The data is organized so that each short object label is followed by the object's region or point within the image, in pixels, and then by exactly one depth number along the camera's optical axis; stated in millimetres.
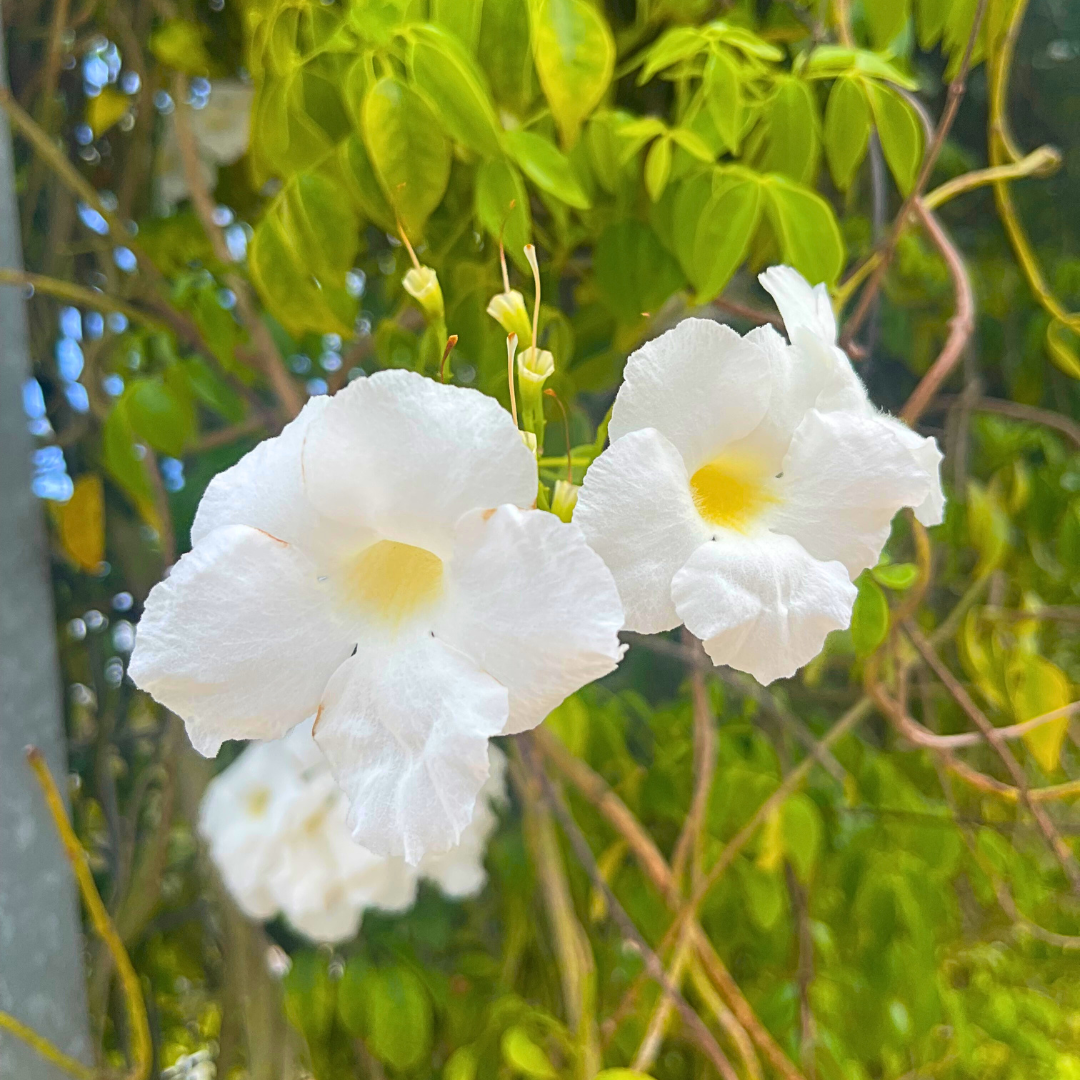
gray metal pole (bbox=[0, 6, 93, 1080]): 618
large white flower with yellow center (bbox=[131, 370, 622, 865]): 226
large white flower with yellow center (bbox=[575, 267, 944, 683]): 245
